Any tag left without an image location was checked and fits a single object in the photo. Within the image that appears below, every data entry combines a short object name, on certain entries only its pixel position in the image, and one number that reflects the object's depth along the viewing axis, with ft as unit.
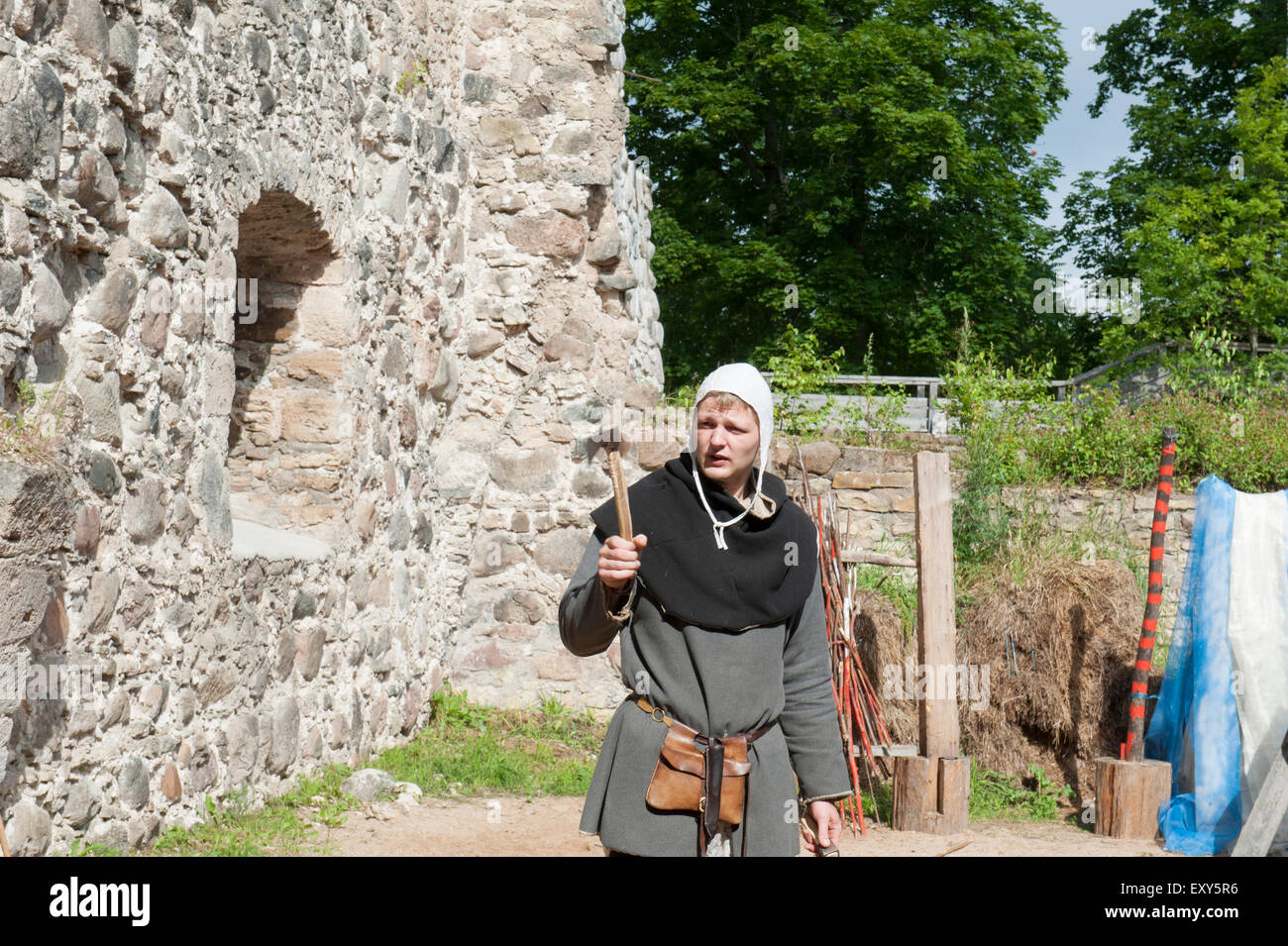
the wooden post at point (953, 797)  19.43
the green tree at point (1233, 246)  52.21
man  8.29
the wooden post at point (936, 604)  19.72
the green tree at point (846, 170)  60.18
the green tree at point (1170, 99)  62.69
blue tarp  18.22
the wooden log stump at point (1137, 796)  19.27
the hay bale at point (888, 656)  22.04
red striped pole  19.75
